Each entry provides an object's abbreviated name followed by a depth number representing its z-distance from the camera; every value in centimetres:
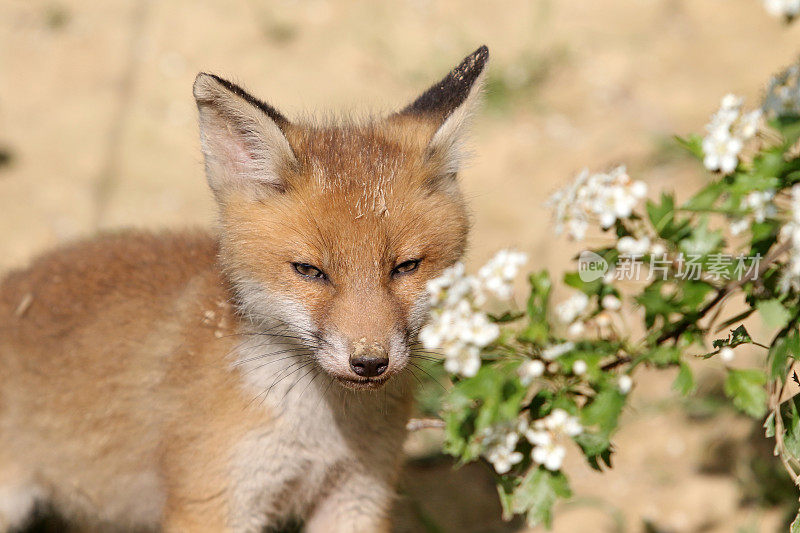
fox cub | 418
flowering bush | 408
